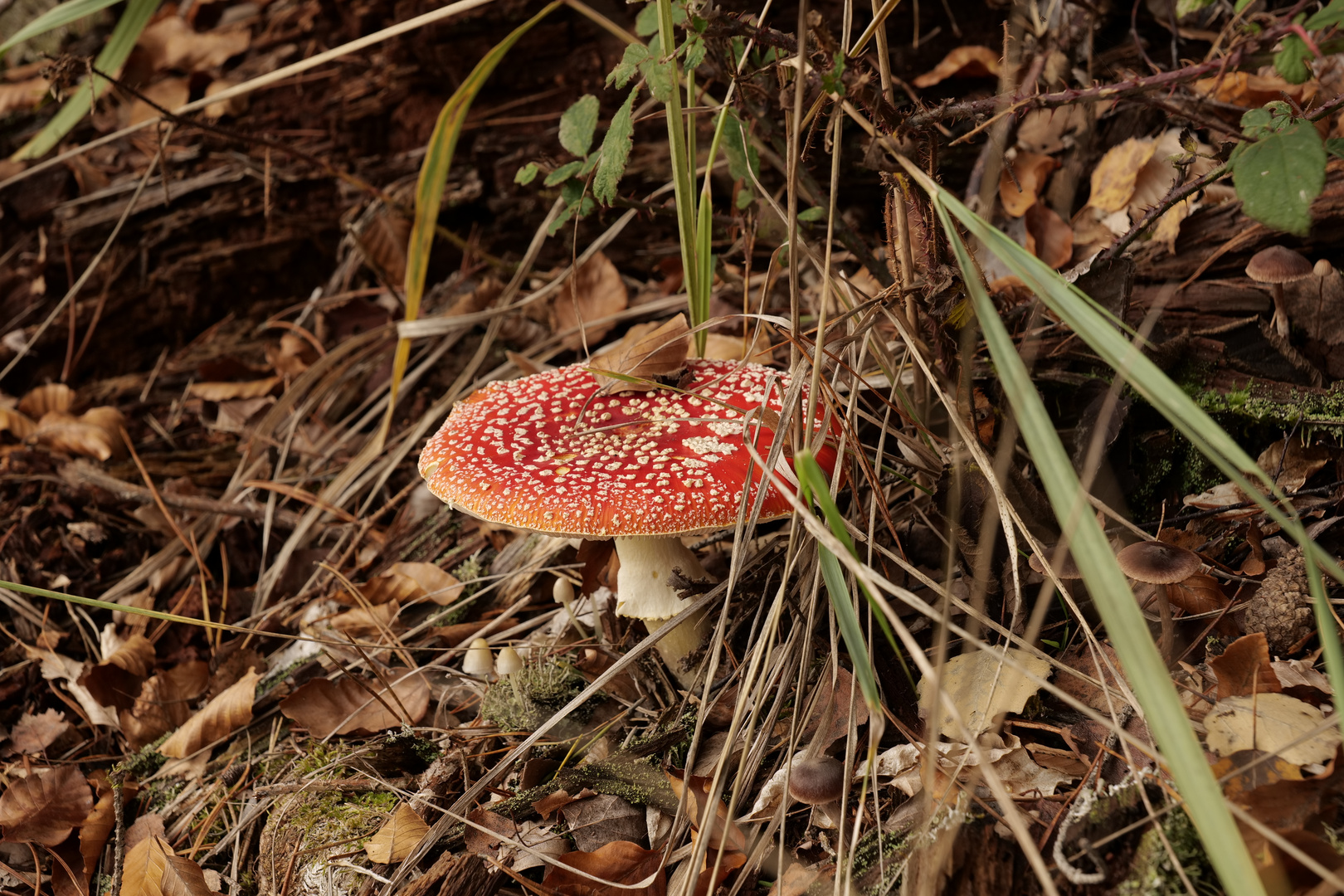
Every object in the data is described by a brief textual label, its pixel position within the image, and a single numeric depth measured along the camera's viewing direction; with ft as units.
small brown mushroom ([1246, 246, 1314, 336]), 6.69
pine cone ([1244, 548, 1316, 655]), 5.82
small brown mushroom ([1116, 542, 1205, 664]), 5.26
